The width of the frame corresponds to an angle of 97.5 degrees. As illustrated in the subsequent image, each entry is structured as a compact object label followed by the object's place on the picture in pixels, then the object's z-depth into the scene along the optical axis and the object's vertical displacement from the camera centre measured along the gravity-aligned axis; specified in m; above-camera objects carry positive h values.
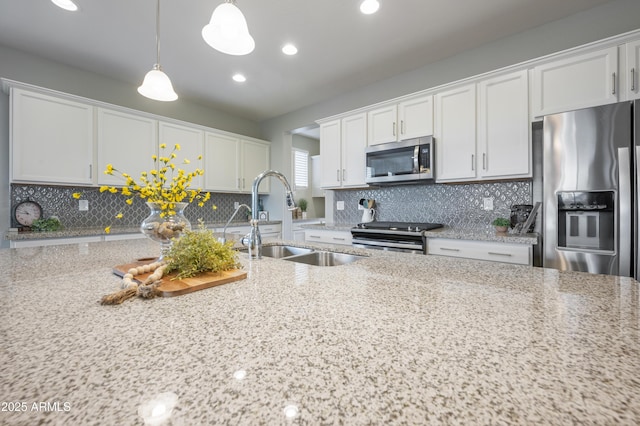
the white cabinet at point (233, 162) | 4.07 +0.80
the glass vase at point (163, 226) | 1.12 -0.05
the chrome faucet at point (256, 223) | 1.39 -0.05
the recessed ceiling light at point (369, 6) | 2.16 +1.62
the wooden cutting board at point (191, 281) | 0.81 -0.22
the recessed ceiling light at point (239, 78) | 3.34 +1.64
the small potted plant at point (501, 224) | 2.44 -0.11
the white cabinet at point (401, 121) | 2.91 +1.01
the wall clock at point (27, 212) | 2.77 +0.01
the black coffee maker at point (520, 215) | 2.52 -0.03
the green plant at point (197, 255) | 0.95 -0.15
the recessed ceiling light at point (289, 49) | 2.76 +1.64
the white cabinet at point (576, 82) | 2.01 +0.98
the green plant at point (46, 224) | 2.75 -0.11
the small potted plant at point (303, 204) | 5.65 +0.17
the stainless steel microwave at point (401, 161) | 2.83 +0.54
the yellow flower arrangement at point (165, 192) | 1.17 +0.09
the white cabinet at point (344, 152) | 3.42 +0.78
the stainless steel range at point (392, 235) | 2.67 -0.24
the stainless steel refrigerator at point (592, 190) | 1.75 +0.15
